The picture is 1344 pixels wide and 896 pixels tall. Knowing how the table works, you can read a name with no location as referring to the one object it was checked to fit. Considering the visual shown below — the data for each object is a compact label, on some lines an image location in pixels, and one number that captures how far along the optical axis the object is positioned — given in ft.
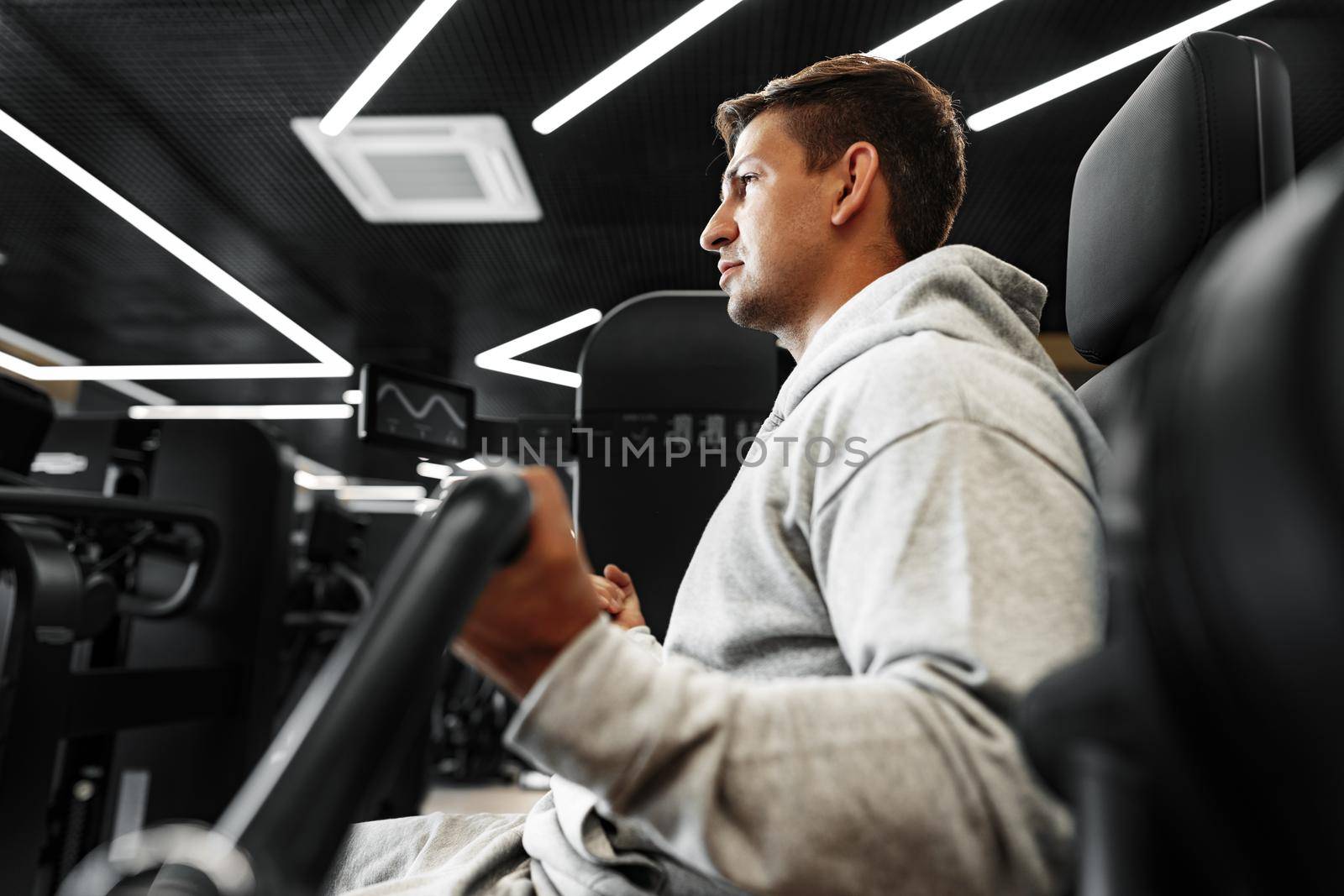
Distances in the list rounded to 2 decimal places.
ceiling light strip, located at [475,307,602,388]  21.35
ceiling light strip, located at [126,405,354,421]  29.04
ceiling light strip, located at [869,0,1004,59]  10.66
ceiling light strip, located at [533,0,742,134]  10.85
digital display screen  6.26
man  1.68
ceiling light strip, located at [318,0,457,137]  10.88
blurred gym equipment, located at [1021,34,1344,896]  0.85
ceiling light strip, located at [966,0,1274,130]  10.80
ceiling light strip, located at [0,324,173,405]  22.94
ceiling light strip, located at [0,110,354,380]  14.26
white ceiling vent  13.28
